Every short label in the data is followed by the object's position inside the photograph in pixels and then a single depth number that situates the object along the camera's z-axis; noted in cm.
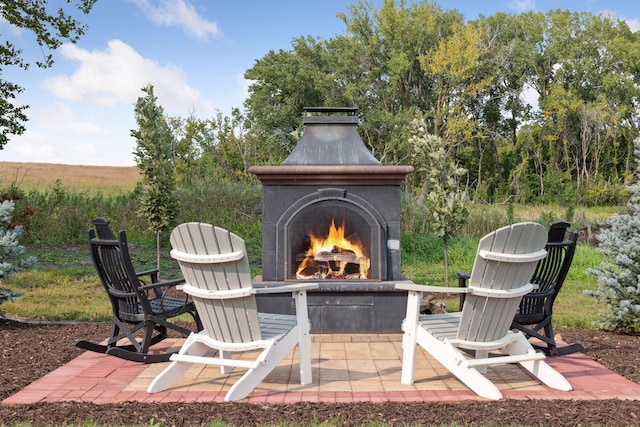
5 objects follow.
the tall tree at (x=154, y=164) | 906
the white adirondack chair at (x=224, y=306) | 404
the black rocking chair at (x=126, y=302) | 479
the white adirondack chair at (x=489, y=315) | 413
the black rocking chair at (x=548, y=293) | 514
